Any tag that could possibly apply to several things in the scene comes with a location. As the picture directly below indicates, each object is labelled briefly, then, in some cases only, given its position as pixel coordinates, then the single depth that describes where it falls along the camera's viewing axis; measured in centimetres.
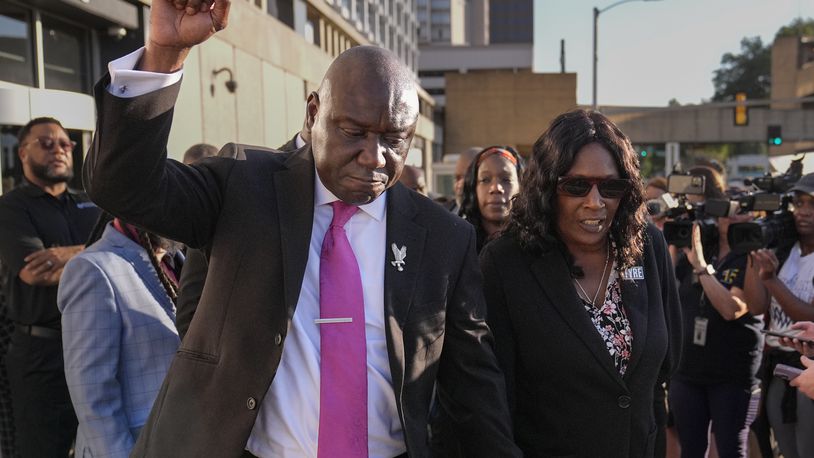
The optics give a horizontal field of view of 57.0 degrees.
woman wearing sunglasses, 260
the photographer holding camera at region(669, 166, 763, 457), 473
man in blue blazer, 279
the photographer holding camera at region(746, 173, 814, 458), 409
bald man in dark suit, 186
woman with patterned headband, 478
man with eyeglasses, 405
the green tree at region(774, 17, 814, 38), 8244
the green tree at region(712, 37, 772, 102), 9756
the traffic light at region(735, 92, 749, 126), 2211
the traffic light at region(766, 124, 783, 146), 2325
